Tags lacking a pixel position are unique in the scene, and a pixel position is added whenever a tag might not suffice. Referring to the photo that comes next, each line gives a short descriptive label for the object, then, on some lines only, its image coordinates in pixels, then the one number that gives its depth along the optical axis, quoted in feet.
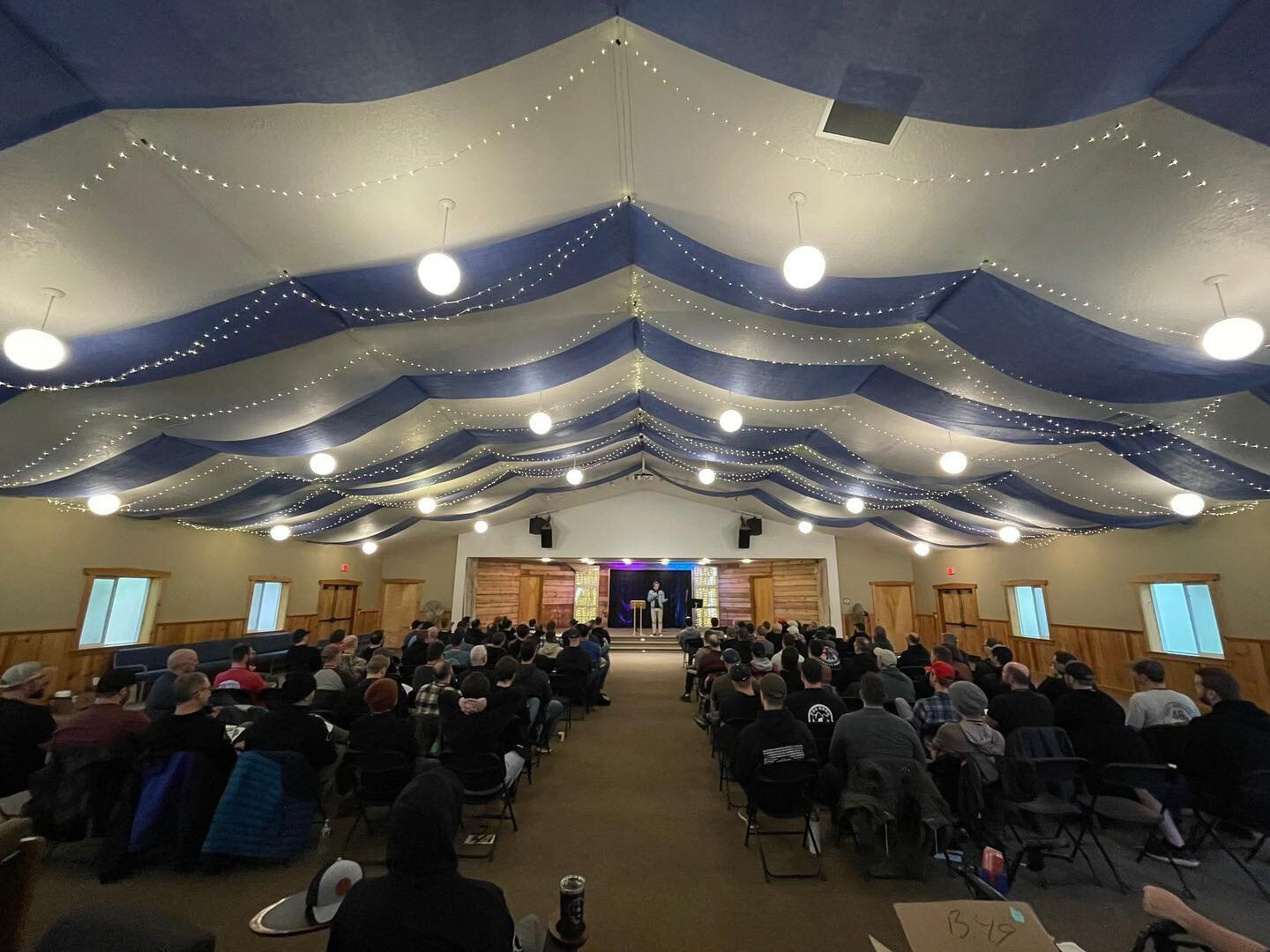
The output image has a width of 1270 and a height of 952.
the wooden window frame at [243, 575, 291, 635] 34.14
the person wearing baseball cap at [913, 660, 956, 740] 14.12
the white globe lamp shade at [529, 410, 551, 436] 18.22
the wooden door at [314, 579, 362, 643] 41.63
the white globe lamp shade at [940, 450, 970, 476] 17.02
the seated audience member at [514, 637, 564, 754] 17.15
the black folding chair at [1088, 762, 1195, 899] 10.65
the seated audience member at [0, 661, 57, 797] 11.28
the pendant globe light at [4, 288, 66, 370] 9.49
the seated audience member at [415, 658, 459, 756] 13.29
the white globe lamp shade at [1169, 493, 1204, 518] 17.29
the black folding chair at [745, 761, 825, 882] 10.73
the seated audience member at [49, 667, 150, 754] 10.69
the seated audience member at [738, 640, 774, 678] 18.51
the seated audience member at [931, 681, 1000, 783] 11.00
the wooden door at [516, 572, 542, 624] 54.80
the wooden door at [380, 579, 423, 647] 48.06
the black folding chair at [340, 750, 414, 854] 11.11
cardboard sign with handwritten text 4.21
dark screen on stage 59.67
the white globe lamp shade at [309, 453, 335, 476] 18.47
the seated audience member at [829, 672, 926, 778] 10.87
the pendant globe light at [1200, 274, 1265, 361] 8.46
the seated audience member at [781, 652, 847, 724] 13.64
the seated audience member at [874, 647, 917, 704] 16.40
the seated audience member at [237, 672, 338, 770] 11.21
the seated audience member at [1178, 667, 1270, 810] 10.50
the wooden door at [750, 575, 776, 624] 52.80
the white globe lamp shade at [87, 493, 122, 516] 18.75
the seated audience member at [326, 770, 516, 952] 4.76
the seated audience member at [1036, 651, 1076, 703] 15.53
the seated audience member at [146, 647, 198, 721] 13.71
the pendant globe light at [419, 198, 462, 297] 9.57
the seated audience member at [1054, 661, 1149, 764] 11.81
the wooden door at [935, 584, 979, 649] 39.32
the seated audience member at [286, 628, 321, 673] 20.52
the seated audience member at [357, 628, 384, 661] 24.92
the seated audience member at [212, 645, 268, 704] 16.40
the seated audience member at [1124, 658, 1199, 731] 13.03
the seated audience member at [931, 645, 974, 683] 17.88
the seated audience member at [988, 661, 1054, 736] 12.19
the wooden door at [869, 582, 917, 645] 46.24
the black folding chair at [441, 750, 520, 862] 11.71
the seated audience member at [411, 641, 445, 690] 16.35
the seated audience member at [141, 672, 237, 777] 10.61
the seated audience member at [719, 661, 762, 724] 14.44
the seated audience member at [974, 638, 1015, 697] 16.15
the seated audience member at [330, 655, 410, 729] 13.92
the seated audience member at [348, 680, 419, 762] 11.33
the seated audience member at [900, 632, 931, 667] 23.00
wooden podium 57.36
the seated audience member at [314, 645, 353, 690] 16.24
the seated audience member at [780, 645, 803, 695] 19.70
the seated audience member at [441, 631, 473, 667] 22.25
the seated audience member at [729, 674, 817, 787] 10.84
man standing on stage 56.80
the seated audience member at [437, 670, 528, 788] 11.80
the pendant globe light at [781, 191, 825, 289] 9.01
